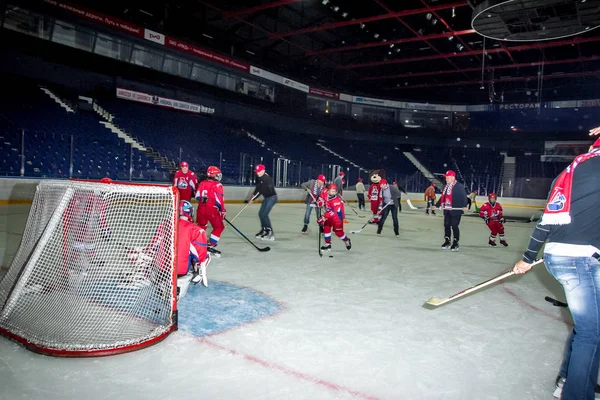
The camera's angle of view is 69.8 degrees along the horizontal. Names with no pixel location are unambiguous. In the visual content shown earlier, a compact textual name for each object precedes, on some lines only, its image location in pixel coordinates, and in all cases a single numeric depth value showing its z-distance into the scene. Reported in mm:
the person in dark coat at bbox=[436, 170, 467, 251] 7777
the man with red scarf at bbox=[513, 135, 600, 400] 2014
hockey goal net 3078
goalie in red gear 3814
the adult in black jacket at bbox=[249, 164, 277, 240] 8344
